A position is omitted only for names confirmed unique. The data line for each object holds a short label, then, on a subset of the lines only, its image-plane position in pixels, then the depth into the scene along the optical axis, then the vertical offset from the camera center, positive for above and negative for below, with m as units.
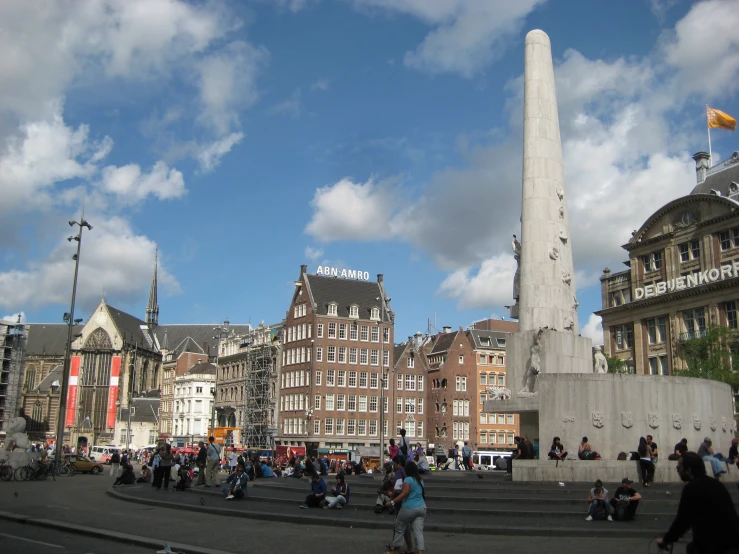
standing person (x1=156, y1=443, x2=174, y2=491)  23.20 -1.04
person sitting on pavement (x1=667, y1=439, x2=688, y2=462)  13.53 -0.23
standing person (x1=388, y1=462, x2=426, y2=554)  9.73 -1.01
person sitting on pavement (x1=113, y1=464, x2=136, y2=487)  26.00 -1.63
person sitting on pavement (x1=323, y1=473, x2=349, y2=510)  17.06 -1.48
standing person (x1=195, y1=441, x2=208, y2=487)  24.58 -1.02
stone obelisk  23.34 +7.11
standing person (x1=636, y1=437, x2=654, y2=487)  17.59 -0.64
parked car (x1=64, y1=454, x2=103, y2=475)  39.94 -1.85
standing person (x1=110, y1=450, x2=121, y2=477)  34.31 -1.48
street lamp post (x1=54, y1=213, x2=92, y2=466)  32.81 +5.41
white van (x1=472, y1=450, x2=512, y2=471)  56.90 -1.79
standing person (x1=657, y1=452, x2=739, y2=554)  5.75 -0.64
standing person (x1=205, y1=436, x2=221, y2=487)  23.23 -0.95
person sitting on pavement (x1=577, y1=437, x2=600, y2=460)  18.95 -0.43
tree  44.28 +5.07
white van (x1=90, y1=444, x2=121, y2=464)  66.06 -2.00
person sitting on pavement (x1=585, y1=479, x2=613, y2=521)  14.00 -1.28
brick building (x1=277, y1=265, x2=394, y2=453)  66.62 +6.19
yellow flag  53.62 +22.59
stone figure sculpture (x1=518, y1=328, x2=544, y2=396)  22.06 +1.98
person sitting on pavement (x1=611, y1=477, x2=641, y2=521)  13.88 -1.23
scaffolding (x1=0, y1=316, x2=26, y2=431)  76.33 +6.86
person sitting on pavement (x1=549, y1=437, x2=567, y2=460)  18.61 -0.41
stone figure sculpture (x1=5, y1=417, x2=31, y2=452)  30.94 -0.26
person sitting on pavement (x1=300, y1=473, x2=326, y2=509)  17.19 -1.41
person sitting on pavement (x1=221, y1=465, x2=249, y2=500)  19.17 -1.38
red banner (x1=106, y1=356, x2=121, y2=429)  102.38 +5.63
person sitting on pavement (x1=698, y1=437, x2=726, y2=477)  15.84 -0.47
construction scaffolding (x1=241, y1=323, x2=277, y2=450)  74.56 +4.21
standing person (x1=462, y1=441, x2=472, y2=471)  29.17 -0.94
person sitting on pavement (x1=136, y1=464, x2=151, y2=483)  29.17 -1.80
